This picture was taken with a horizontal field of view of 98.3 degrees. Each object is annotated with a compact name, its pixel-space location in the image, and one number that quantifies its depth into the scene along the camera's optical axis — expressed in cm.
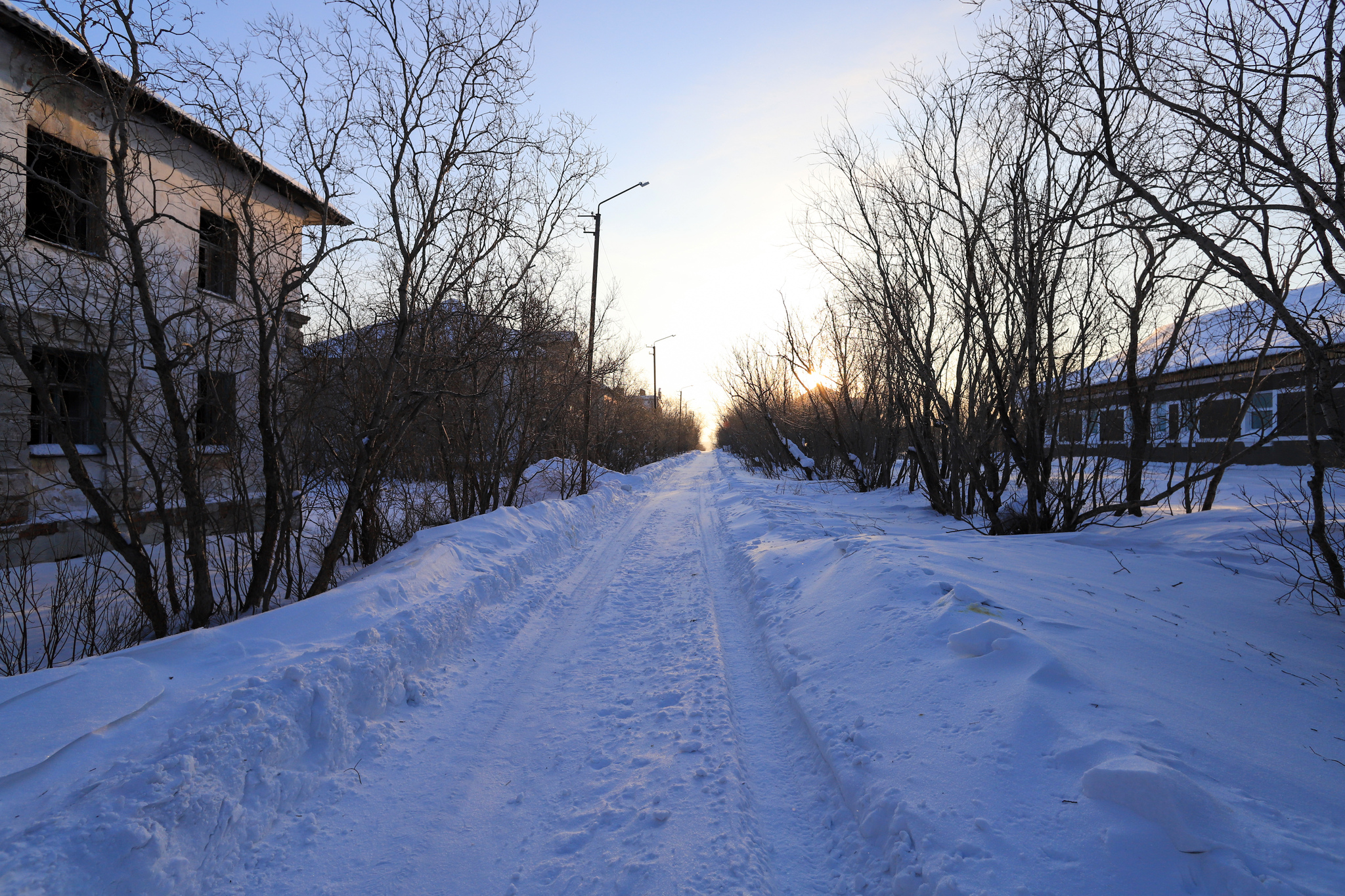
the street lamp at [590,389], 1556
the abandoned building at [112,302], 525
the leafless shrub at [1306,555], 490
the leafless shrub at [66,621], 534
